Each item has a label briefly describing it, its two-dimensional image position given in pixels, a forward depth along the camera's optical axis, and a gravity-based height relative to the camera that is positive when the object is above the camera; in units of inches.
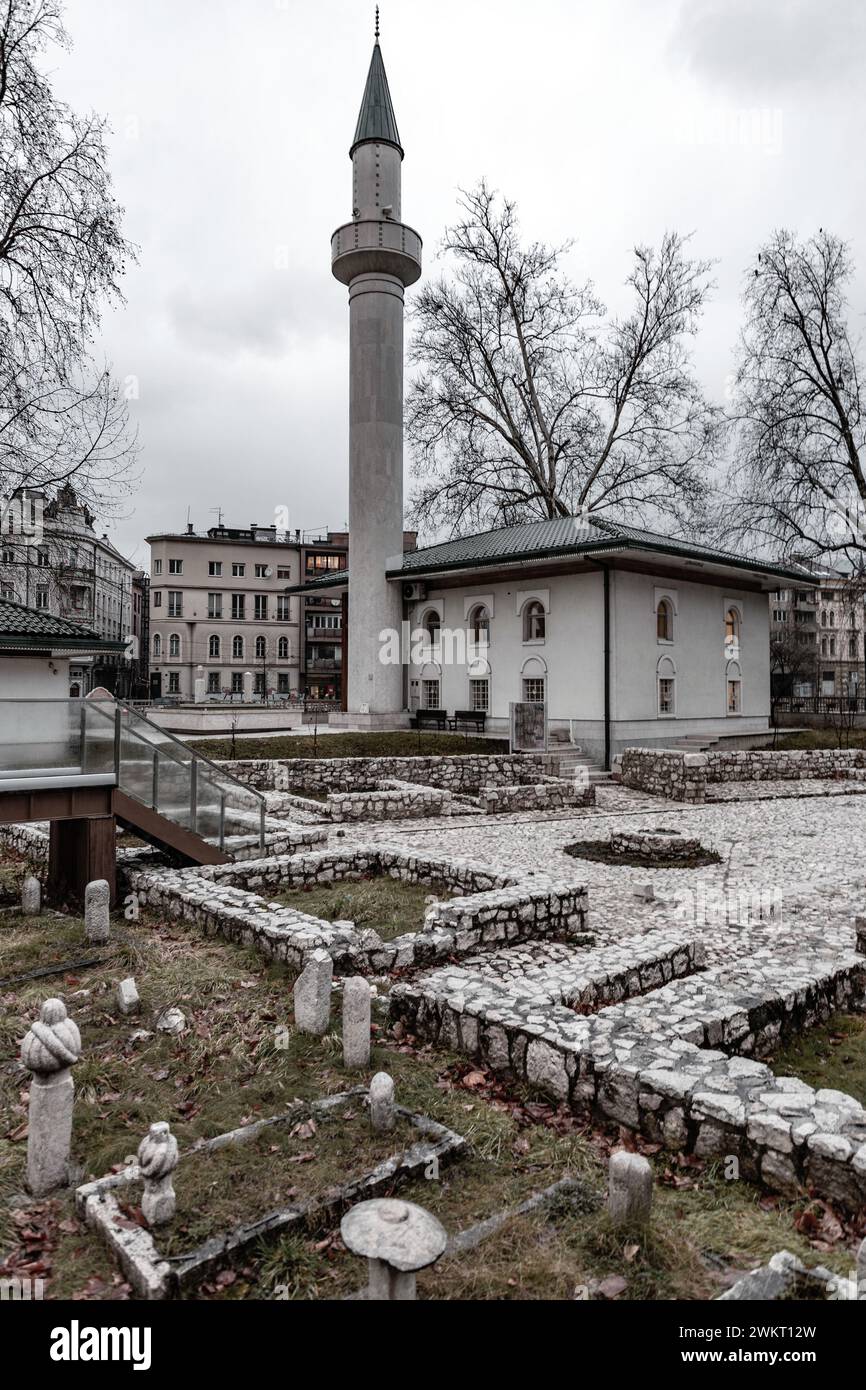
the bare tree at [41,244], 536.4 +317.1
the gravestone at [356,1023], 216.7 -91.5
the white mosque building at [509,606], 977.5 +118.1
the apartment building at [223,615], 2479.1 +252.9
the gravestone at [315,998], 237.1 -92.8
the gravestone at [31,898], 383.9 -100.4
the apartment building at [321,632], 2645.2 +205.5
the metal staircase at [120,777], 370.0 -41.7
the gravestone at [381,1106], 182.2 -96.3
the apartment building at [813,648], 2389.3 +158.1
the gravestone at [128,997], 255.8 -99.5
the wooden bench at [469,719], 1086.4 -37.9
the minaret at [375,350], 1110.4 +488.9
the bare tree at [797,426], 1176.8 +404.1
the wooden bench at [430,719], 1130.0 -38.9
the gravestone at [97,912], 329.7 -92.5
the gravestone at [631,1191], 147.6 -94.5
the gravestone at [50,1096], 163.8 -85.6
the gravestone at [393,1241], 108.3 -77.6
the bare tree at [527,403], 1350.9 +510.9
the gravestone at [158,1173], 144.3 -88.7
